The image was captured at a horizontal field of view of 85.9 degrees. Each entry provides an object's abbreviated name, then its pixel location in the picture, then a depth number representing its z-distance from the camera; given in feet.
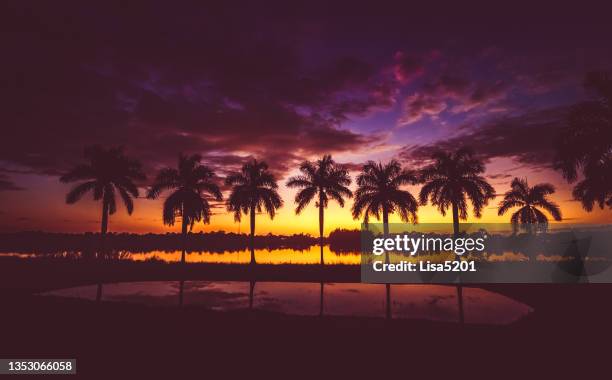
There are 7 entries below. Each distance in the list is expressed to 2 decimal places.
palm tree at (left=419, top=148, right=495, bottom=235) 114.52
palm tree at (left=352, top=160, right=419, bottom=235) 125.49
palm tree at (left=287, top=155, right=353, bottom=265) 129.39
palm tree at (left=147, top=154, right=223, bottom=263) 127.13
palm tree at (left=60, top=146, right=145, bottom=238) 120.37
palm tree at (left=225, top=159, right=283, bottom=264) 132.98
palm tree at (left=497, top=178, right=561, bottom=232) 148.05
